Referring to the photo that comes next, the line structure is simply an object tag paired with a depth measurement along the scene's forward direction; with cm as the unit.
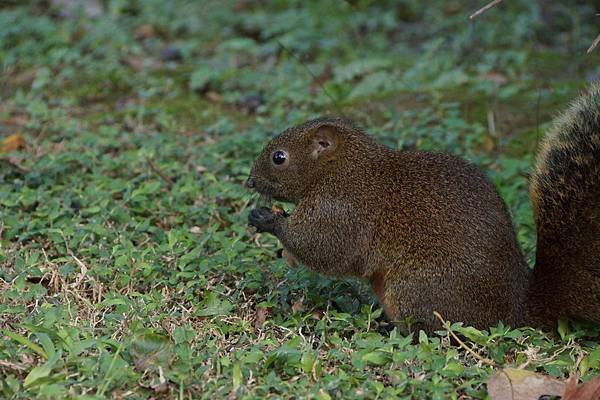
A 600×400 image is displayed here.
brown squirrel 854
